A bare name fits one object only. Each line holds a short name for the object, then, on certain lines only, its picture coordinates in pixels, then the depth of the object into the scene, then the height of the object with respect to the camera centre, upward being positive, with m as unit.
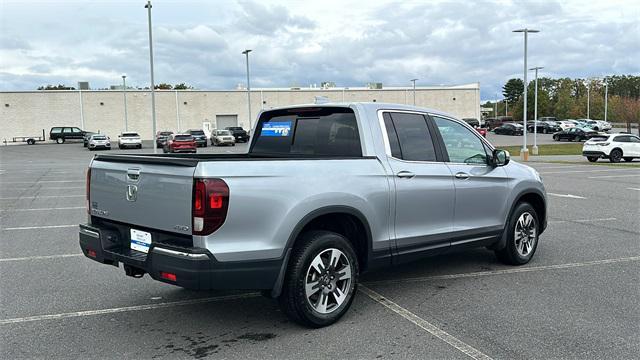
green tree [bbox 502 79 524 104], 145.50 +11.44
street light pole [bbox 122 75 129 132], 61.22 +4.89
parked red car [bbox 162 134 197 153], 40.09 -0.28
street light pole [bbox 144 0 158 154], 29.91 +5.41
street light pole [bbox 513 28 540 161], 32.25 +3.28
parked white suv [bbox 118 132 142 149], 48.19 +0.09
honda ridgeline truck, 3.88 -0.56
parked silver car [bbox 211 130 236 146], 51.50 +0.11
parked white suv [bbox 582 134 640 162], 27.97 -0.94
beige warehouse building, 62.44 +4.15
